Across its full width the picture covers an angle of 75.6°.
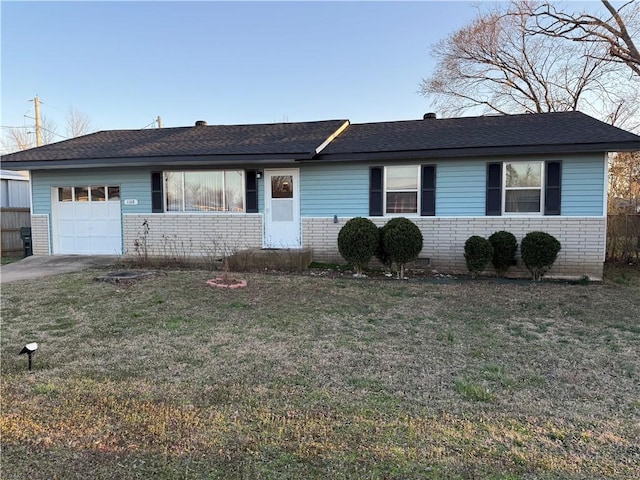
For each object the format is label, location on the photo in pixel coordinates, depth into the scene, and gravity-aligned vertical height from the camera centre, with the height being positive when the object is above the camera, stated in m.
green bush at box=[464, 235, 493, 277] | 8.92 -0.74
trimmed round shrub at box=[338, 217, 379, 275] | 9.14 -0.50
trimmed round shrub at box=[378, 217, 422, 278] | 8.94 -0.50
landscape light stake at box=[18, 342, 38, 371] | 3.66 -1.13
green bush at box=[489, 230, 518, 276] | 9.12 -0.65
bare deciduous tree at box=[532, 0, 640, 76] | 15.00 +7.11
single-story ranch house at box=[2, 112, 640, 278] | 9.34 +0.89
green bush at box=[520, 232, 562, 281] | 8.71 -0.68
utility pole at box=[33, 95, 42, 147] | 28.91 +7.22
